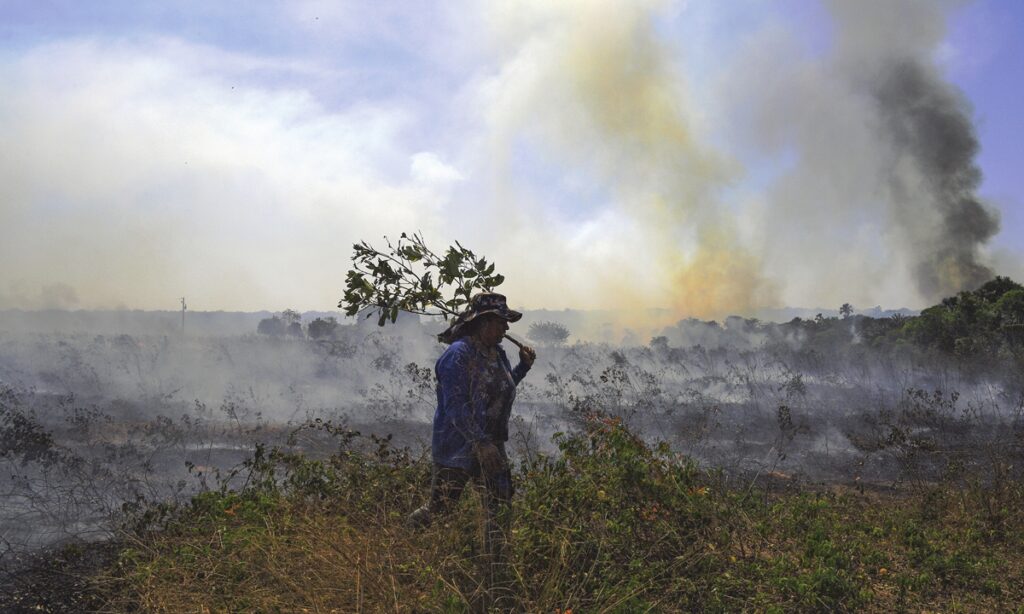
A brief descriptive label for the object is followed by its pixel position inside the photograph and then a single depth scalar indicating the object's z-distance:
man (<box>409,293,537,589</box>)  4.37
